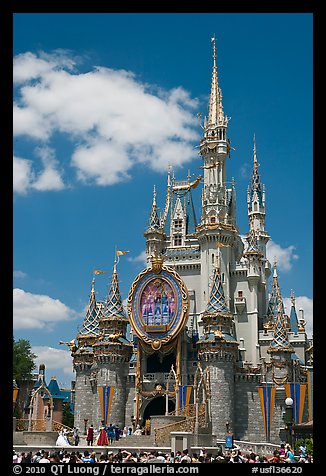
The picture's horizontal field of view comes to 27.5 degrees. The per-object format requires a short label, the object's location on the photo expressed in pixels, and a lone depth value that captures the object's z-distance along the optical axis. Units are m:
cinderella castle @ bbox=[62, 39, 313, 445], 59.12
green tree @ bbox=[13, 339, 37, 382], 79.38
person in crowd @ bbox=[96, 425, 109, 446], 46.34
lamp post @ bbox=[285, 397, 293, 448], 28.47
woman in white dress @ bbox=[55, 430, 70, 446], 36.64
